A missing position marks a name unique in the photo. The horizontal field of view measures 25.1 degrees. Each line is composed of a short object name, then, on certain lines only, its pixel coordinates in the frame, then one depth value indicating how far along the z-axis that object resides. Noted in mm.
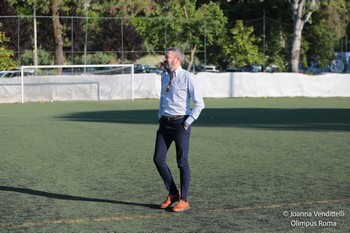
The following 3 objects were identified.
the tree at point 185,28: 48562
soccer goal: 37312
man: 8829
